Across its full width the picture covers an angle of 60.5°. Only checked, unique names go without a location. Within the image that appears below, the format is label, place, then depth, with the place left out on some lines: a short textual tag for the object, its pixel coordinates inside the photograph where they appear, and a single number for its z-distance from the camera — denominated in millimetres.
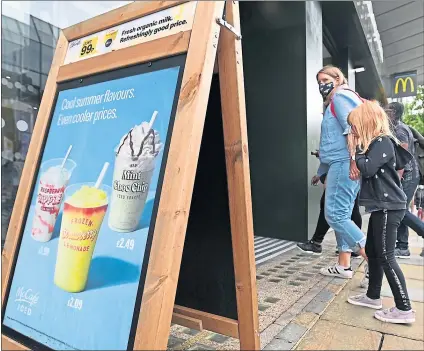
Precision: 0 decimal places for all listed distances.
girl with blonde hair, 1994
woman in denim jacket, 2426
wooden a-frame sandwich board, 1228
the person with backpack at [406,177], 2045
